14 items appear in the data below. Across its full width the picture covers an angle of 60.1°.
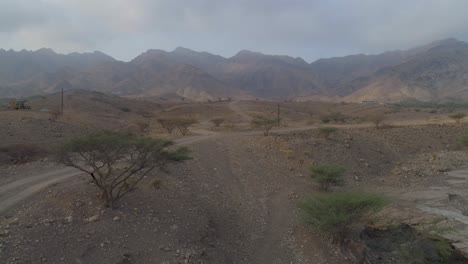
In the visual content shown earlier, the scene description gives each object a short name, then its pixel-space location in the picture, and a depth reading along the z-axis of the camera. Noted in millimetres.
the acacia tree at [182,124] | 34512
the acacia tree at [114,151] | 12158
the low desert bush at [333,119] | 49016
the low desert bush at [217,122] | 44750
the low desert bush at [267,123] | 31609
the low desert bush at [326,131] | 29016
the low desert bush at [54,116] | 33725
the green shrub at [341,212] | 13320
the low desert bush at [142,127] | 38044
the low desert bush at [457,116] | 43344
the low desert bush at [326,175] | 19219
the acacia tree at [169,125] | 35325
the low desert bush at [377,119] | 37844
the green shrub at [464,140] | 31023
